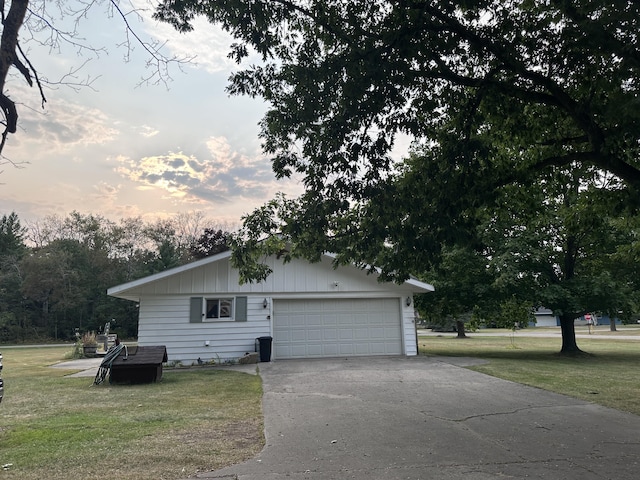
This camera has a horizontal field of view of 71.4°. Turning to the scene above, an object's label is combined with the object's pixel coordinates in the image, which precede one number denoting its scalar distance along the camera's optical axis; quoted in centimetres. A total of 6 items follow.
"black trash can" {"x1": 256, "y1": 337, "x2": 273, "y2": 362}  1451
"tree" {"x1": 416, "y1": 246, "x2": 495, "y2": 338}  1694
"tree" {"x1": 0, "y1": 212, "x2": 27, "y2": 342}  3681
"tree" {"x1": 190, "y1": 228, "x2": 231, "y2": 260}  3131
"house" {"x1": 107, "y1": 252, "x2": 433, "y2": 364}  1452
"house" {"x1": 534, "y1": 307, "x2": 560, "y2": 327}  6218
